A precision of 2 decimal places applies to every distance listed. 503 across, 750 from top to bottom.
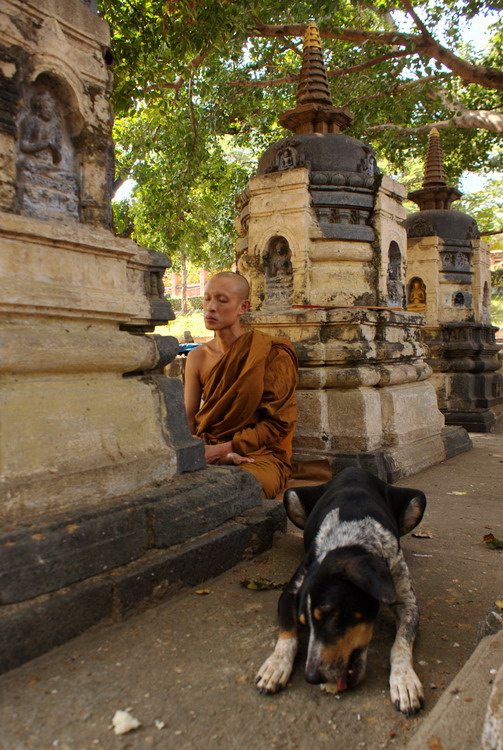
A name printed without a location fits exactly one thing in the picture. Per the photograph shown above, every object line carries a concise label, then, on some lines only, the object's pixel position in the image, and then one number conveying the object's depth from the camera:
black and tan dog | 1.80
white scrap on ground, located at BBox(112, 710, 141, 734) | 1.63
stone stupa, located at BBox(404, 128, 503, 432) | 7.95
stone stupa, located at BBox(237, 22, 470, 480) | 4.81
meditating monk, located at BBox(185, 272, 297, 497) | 3.76
